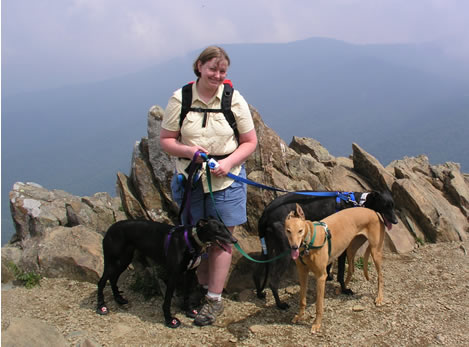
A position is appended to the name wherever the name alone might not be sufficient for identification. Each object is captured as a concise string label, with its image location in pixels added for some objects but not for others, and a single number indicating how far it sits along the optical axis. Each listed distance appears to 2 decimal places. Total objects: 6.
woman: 4.93
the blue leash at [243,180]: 5.01
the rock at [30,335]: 4.58
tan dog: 5.05
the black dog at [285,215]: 6.45
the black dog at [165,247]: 5.26
